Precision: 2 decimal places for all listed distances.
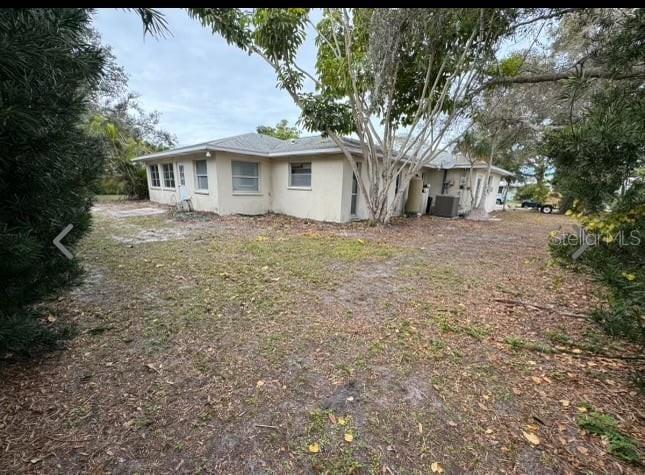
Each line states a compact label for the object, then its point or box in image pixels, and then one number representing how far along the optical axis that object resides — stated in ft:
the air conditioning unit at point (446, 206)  44.09
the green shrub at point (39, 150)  4.58
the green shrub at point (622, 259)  5.91
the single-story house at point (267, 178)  32.90
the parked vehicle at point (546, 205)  61.34
